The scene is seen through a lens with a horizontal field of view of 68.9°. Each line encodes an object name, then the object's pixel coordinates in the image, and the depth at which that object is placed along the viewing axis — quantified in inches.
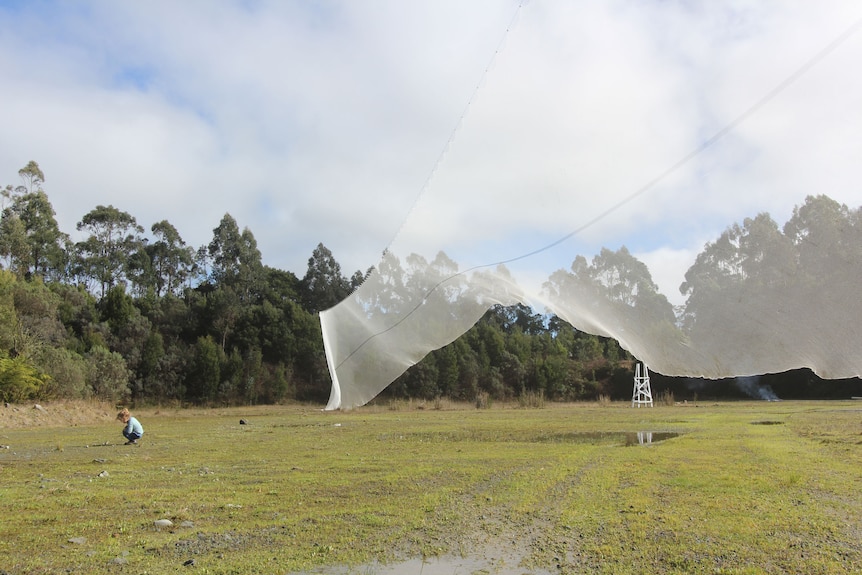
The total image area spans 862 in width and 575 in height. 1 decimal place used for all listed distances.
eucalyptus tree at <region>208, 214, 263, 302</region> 2677.2
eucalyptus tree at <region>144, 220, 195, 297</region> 2869.1
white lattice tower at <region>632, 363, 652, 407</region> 1533.0
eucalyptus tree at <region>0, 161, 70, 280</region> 2106.3
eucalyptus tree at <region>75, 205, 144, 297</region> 2625.5
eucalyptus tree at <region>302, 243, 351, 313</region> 2854.3
